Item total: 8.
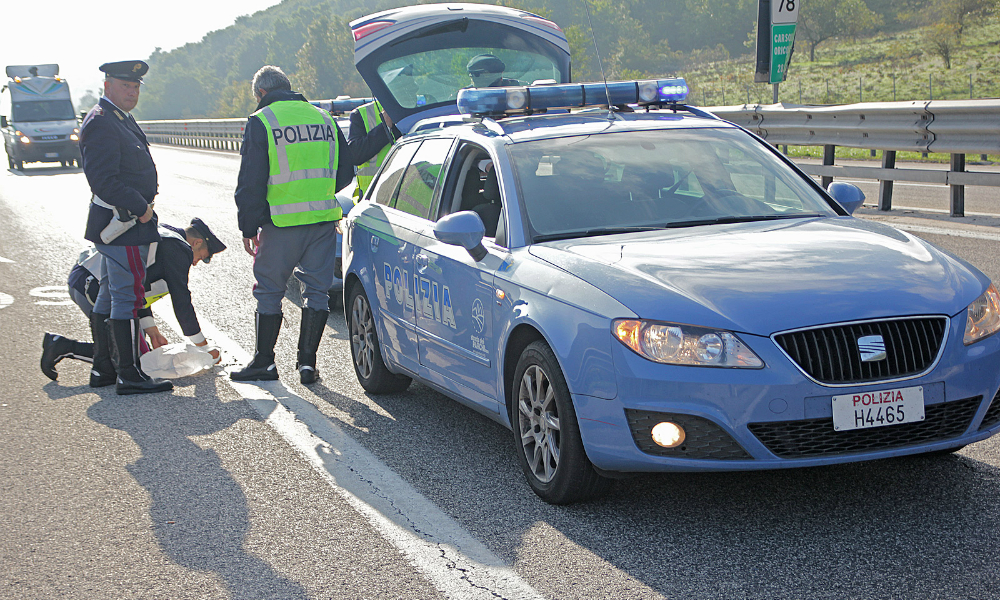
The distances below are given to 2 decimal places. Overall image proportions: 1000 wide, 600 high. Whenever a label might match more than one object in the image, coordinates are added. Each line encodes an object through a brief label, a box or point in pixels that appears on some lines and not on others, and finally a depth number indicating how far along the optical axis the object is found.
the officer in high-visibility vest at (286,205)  6.69
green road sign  15.76
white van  35.41
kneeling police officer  7.04
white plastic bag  7.11
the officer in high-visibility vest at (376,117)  8.08
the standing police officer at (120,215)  6.61
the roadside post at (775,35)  15.65
